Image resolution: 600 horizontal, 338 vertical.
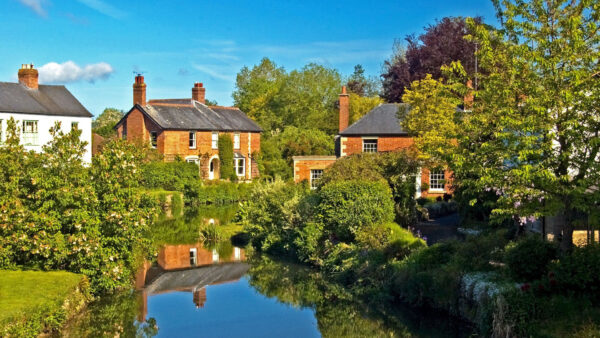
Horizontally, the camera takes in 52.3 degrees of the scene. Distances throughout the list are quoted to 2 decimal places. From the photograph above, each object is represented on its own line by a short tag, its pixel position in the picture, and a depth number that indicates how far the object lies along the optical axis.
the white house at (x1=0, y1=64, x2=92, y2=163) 45.31
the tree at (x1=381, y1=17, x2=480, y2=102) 45.94
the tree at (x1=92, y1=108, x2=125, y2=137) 96.30
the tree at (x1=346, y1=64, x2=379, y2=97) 81.88
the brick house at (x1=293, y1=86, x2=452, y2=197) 40.28
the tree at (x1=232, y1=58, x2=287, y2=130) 75.75
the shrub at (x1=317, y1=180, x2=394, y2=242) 24.84
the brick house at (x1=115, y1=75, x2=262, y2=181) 56.47
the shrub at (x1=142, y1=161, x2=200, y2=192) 49.88
